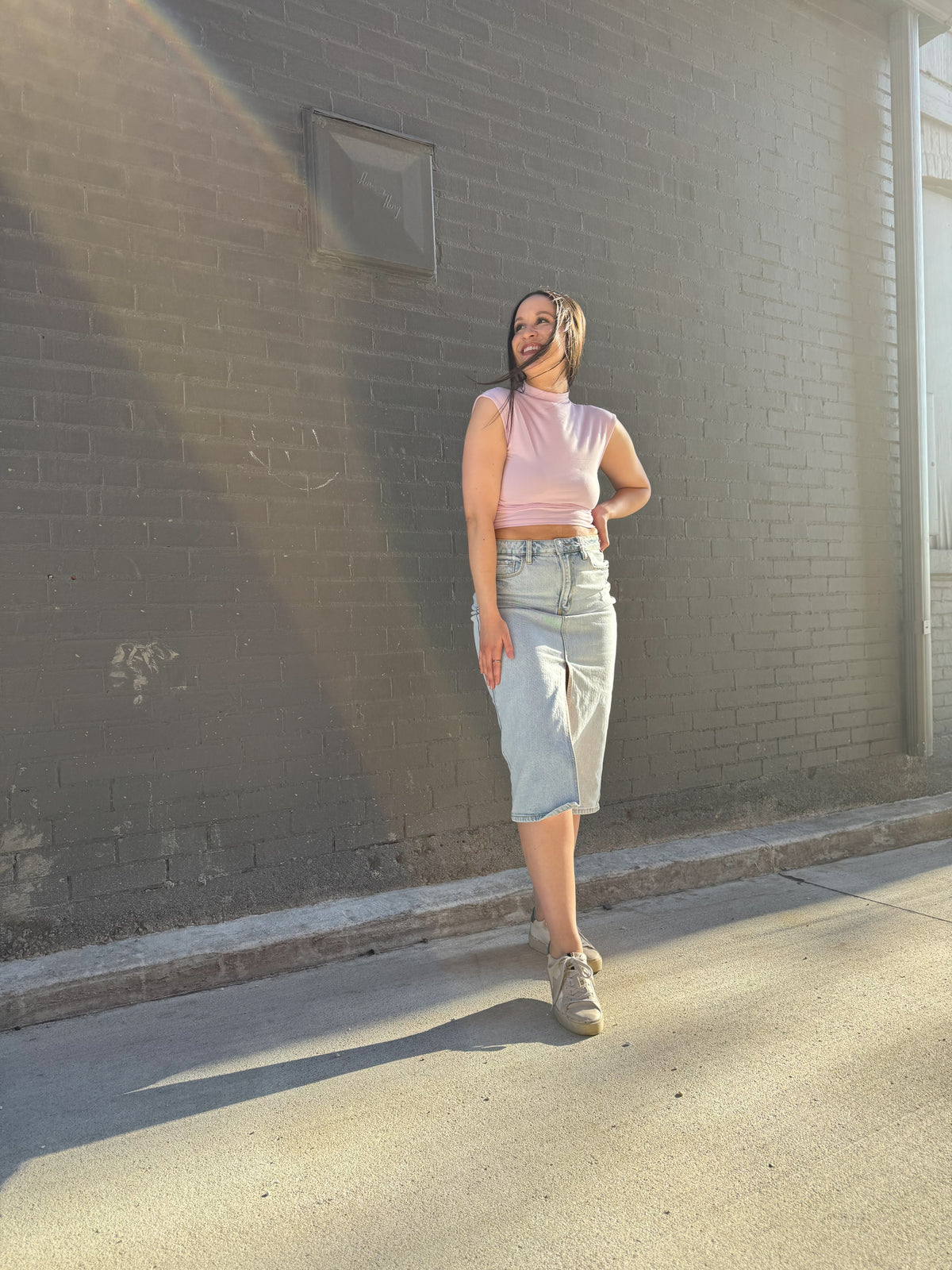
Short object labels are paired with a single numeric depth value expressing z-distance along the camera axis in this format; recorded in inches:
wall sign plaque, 138.9
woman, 106.1
